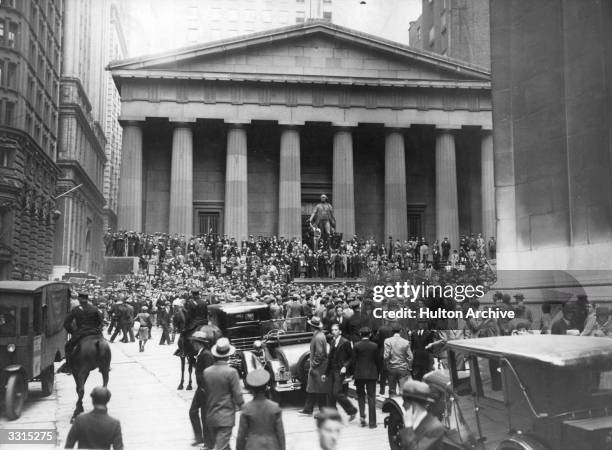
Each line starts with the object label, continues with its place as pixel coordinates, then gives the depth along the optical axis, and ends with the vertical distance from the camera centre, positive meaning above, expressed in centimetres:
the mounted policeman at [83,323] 1162 -109
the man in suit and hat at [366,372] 1102 -190
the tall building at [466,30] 5581 +2028
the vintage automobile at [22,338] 1075 -135
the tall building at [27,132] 1950 +498
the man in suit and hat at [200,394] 934 -192
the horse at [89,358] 1135 -168
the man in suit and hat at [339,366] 1131 -183
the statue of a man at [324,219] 3250 +219
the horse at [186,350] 1357 -188
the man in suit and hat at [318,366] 1136 -185
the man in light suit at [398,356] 1152 -169
